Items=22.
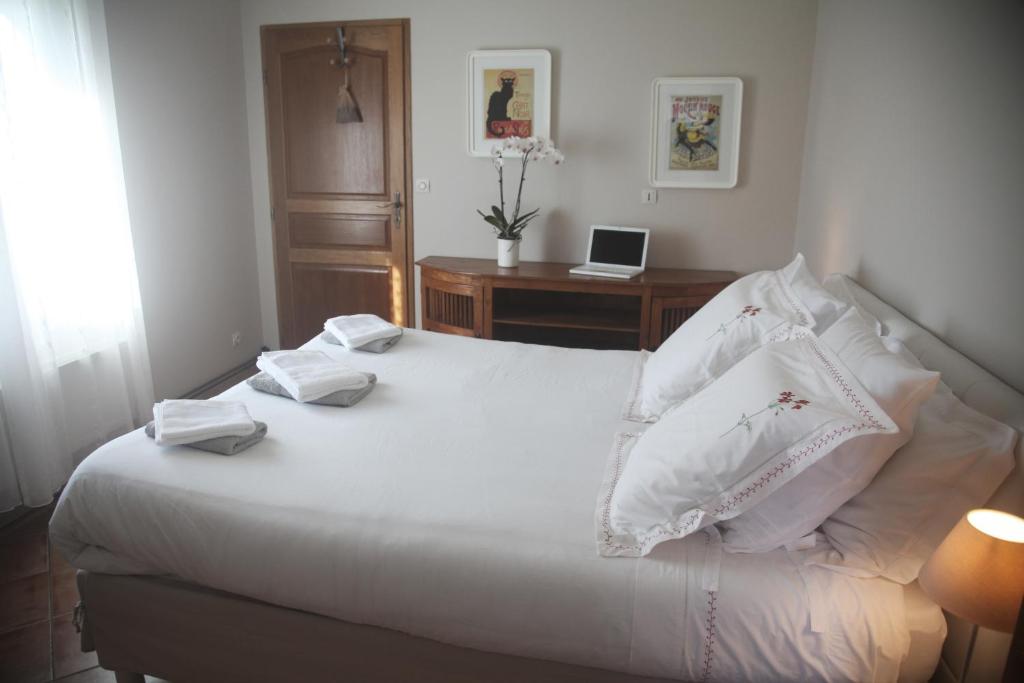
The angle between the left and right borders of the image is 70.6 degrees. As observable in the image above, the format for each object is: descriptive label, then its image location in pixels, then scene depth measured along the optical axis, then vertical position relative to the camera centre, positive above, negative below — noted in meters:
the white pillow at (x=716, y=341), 2.08 -0.51
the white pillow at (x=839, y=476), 1.38 -0.59
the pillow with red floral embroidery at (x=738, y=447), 1.39 -0.56
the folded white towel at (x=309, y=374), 2.19 -0.65
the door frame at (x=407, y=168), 4.13 -0.03
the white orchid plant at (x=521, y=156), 3.90 +0.01
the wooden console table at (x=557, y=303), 3.75 -0.77
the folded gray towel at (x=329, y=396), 2.21 -0.70
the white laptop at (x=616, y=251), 3.91 -0.48
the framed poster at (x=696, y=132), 3.83 +0.16
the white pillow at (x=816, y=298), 2.10 -0.39
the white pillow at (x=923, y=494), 1.32 -0.60
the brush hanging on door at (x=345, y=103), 4.19 +0.33
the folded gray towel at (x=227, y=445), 1.85 -0.71
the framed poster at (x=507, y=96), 3.99 +0.36
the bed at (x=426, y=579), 1.41 -0.84
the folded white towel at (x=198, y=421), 1.84 -0.67
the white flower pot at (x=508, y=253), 4.01 -0.49
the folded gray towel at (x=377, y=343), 2.75 -0.68
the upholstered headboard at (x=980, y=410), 1.30 -0.47
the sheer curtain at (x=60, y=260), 2.66 -0.39
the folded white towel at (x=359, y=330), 2.73 -0.64
